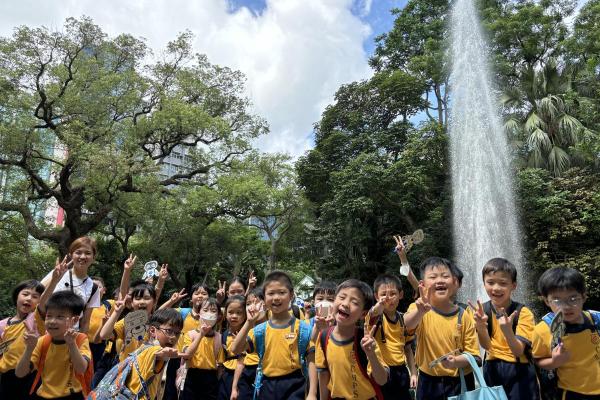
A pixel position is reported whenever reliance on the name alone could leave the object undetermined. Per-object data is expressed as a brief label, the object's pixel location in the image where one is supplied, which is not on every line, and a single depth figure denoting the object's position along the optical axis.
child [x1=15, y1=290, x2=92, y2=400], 3.12
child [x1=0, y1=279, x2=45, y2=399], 3.51
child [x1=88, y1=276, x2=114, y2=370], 4.51
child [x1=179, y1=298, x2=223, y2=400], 4.68
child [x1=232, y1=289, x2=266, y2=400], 4.22
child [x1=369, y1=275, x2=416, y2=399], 3.80
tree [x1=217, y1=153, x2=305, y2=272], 18.25
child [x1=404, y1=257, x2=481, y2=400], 3.11
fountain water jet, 14.19
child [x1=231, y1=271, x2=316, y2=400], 3.52
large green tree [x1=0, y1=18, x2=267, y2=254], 14.48
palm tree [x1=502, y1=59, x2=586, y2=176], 15.18
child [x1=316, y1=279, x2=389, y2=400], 2.96
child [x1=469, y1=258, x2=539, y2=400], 2.97
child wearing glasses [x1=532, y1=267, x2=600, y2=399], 2.75
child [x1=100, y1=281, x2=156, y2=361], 3.99
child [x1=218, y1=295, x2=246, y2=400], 4.73
